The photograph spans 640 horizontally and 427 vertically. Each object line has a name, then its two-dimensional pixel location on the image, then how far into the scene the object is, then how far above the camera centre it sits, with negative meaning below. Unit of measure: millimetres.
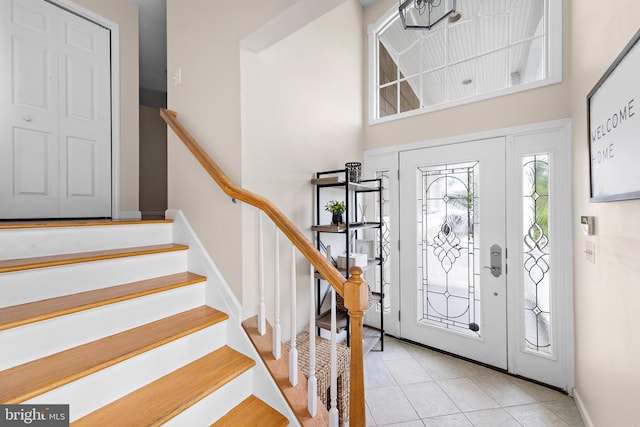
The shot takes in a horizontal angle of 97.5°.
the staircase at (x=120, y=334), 1083 -573
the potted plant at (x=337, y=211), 2318 +24
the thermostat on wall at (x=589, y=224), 1689 -77
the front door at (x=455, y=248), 2465 -337
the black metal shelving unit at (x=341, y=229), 2201 -118
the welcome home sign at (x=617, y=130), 1148 +390
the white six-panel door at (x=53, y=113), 2461 +979
